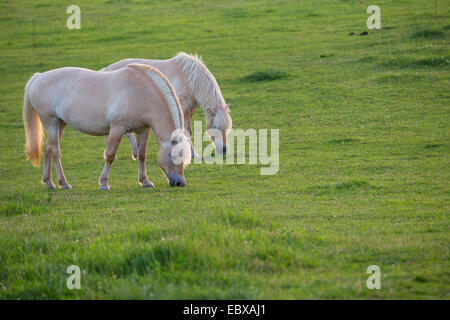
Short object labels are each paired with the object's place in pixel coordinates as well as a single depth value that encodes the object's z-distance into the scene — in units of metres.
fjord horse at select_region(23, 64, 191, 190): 19.81
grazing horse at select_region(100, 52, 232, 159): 24.20
